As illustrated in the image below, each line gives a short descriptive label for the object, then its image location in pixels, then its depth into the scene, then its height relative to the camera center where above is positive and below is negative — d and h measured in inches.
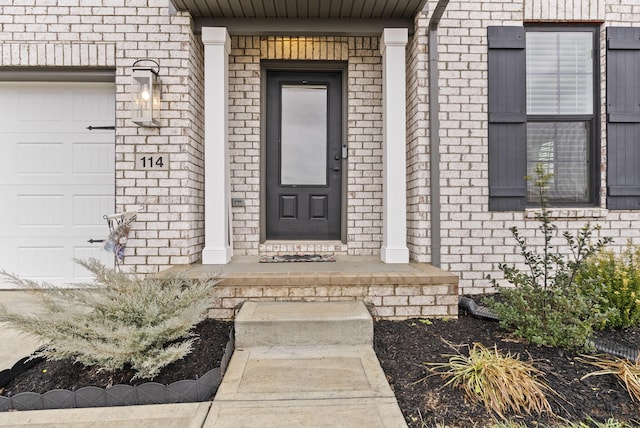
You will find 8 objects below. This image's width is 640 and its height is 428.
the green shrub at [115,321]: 75.1 -24.0
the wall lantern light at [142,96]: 125.3 +40.2
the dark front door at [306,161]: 158.4 +22.4
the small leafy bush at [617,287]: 98.9 -20.4
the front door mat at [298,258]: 137.1 -17.9
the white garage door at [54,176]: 143.0 +14.0
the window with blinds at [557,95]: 140.5 +45.6
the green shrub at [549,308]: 86.9 -24.3
